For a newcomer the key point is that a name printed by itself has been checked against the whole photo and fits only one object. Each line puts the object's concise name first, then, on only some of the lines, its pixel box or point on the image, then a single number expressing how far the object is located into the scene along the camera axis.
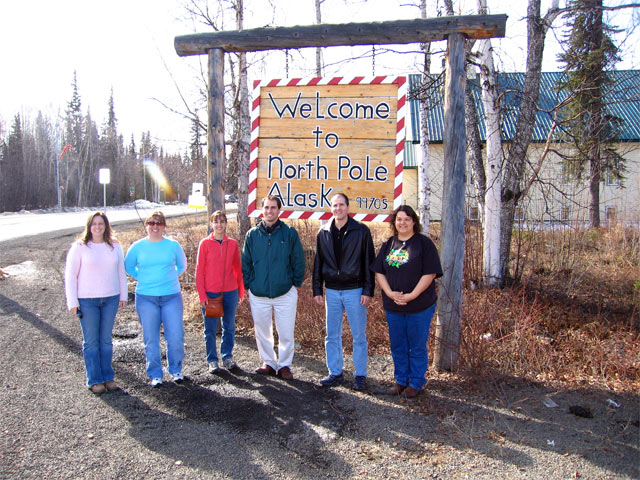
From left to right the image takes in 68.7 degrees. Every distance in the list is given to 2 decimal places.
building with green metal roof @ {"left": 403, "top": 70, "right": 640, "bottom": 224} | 22.39
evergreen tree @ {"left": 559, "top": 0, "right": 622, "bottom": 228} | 7.89
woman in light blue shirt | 4.91
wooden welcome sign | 5.59
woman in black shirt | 4.54
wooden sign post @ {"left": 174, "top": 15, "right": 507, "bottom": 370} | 5.12
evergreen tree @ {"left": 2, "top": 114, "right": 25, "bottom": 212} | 49.94
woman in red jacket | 5.29
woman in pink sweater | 4.70
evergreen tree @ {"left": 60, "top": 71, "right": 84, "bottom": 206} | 64.75
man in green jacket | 5.03
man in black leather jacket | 4.79
